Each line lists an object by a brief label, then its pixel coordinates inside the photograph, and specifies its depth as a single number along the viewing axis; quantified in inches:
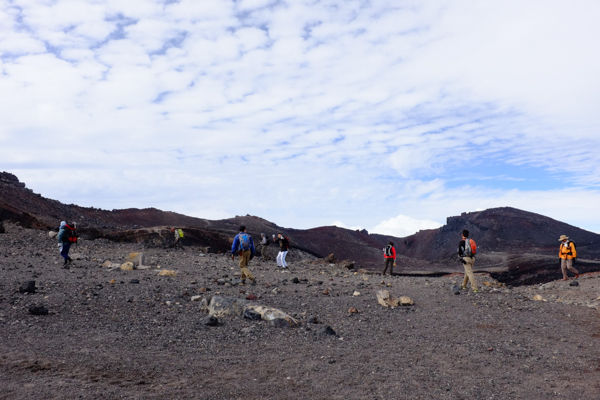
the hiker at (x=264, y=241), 869.9
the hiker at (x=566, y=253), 648.4
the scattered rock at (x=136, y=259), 650.8
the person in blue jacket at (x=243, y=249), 501.7
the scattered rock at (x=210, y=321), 336.5
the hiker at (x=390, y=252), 770.8
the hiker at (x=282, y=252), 810.8
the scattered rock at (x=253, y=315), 348.2
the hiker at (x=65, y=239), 600.7
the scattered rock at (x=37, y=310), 342.7
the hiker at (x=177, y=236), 1046.4
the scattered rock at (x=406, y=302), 433.1
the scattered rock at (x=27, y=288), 402.3
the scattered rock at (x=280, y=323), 332.2
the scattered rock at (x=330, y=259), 1155.6
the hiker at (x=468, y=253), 490.6
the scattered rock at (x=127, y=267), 606.4
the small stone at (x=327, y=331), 320.8
